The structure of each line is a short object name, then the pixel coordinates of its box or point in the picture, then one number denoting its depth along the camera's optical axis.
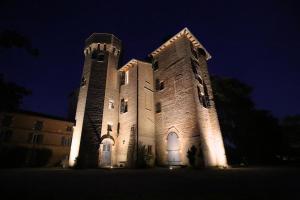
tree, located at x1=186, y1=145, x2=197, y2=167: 14.43
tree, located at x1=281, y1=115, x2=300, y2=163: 29.69
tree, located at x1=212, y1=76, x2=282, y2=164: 24.58
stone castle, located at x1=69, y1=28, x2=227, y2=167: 16.45
